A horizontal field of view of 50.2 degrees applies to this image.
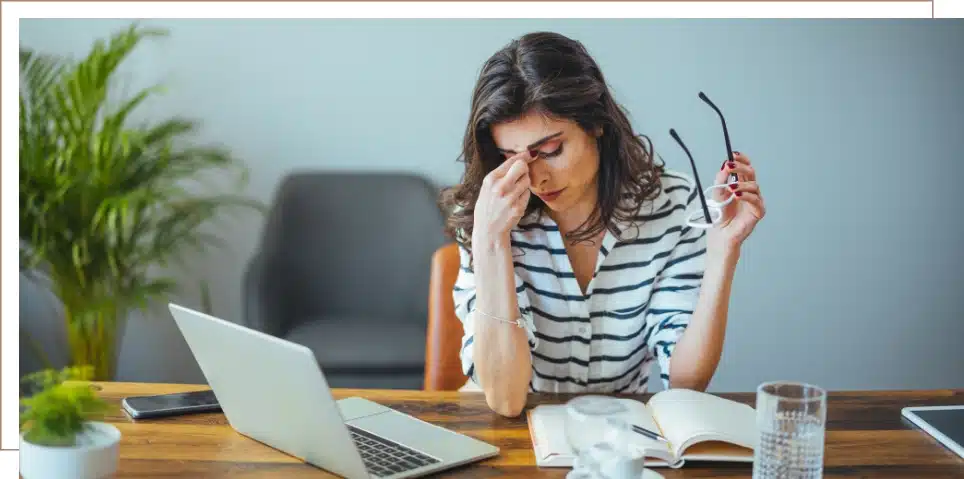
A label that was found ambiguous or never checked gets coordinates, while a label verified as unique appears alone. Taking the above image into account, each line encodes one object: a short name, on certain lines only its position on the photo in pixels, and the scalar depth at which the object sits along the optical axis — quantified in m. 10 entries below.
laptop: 1.12
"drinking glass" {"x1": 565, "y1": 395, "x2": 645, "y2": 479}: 1.10
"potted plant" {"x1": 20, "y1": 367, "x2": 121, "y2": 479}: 1.10
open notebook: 1.22
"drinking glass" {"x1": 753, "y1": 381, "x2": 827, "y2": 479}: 1.10
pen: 1.25
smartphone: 1.38
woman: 1.55
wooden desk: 1.20
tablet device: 1.30
